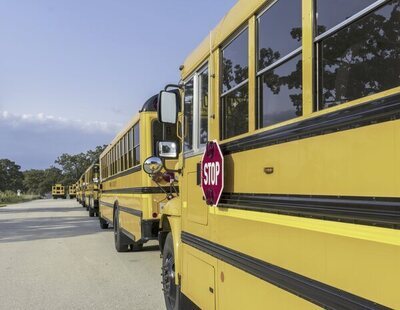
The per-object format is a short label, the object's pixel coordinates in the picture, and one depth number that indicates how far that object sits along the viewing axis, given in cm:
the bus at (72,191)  7388
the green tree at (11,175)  10788
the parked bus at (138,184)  886
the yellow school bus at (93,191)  2422
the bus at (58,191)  8418
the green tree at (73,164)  11825
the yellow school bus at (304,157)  206
